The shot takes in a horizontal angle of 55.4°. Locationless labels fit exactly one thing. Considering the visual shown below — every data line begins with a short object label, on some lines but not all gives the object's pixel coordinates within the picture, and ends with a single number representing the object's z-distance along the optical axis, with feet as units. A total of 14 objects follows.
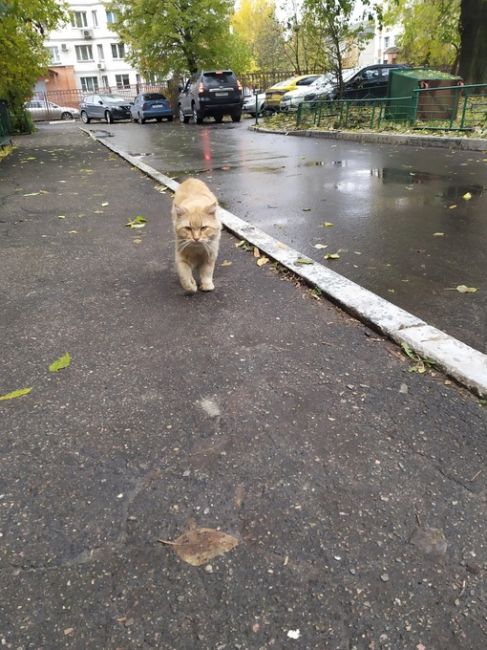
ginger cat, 11.69
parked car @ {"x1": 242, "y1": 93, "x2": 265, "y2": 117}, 94.67
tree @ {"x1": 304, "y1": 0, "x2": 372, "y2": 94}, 52.08
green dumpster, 43.52
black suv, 79.51
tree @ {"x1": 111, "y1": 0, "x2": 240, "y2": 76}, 95.50
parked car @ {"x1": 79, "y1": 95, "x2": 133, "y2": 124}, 103.96
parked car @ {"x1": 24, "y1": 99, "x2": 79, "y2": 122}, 137.28
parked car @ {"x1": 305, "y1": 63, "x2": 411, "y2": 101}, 62.44
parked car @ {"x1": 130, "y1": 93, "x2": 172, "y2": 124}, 93.09
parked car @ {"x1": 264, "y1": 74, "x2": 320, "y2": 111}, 79.56
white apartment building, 185.78
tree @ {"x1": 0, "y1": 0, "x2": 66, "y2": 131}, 49.44
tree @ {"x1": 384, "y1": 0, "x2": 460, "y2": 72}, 100.78
